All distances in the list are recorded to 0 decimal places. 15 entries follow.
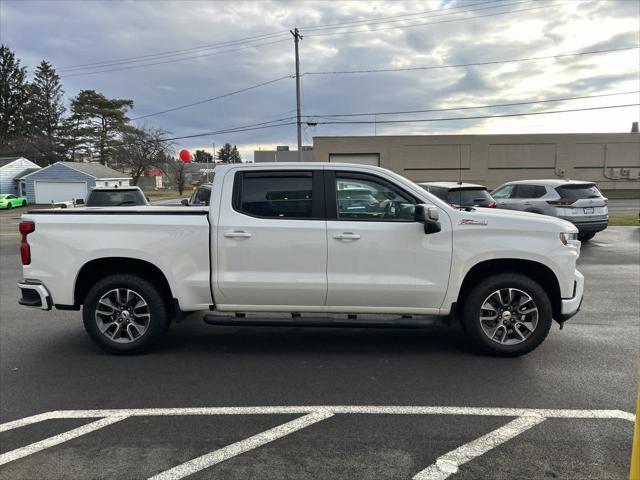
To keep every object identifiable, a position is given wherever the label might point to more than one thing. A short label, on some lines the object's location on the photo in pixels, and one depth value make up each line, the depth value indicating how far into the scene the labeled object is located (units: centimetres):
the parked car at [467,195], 1142
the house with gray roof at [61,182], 4681
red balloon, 3444
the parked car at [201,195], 1155
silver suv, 1210
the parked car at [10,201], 4278
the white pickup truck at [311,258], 452
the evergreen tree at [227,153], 13920
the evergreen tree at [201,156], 13102
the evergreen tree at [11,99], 7125
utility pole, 3011
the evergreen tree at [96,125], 6750
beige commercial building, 4281
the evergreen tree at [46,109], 6817
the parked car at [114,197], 1266
